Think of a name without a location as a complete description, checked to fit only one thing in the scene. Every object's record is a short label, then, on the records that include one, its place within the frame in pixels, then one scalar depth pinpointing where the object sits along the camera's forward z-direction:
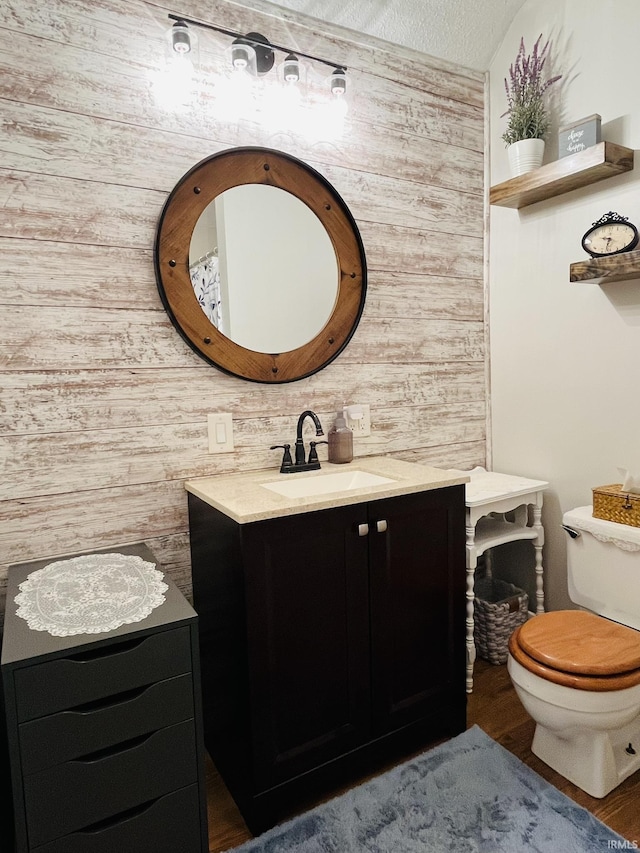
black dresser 1.12
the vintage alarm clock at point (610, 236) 1.87
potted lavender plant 2.12
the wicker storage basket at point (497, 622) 2.28
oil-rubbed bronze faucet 1.96
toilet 1.51
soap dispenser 2.08
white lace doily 1.23
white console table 2.08
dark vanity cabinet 1.48
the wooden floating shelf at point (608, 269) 1.80
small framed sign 1.94
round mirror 1.82
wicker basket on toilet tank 1.79
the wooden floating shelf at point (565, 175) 1.87
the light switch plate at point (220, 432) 1.92
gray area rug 1.46
